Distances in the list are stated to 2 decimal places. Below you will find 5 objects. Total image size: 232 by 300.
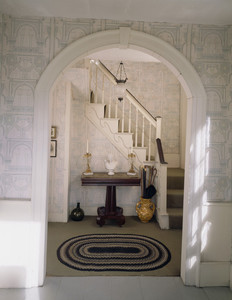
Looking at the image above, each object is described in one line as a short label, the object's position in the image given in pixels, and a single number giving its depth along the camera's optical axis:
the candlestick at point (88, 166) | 4.93
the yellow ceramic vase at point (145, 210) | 4.80
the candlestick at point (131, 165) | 5.02
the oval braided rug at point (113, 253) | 3.18
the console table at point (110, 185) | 4.60
